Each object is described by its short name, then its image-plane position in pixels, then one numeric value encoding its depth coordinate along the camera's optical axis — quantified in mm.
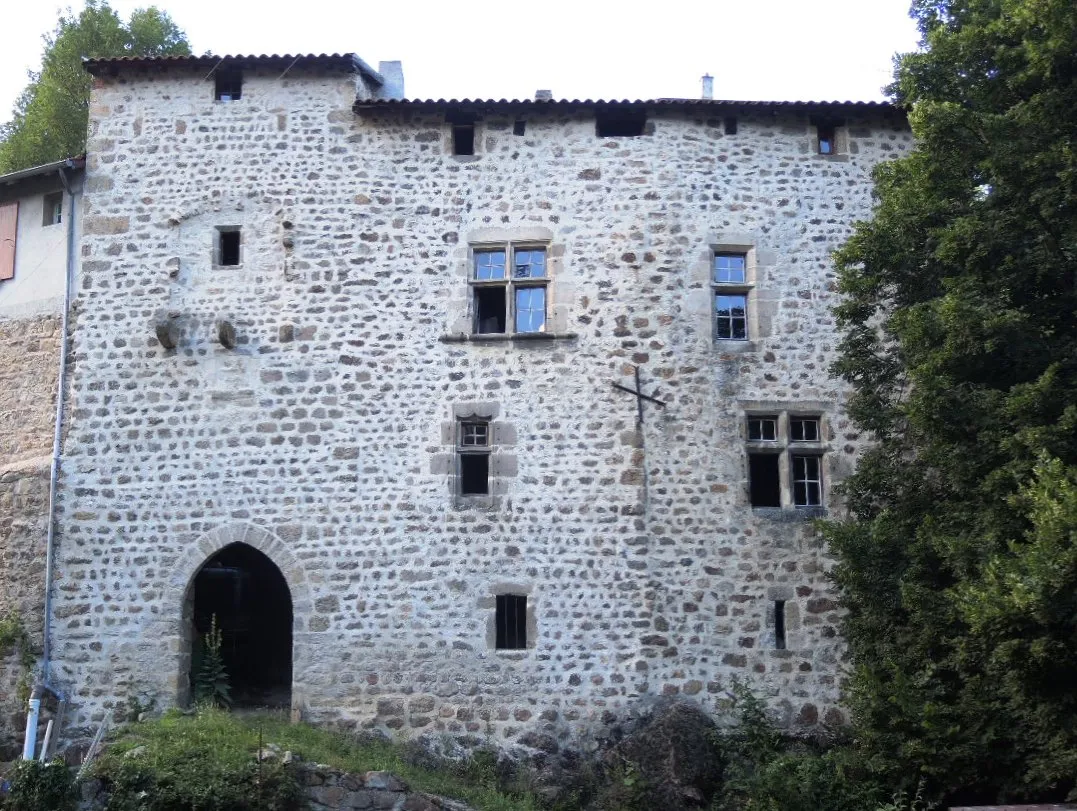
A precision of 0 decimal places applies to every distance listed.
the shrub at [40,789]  12938
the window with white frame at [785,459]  16094
